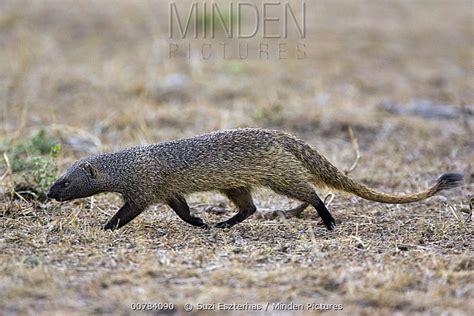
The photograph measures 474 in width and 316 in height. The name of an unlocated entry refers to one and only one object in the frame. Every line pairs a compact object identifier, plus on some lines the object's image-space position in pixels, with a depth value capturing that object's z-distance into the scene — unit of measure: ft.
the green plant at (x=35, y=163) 42.45
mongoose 38.47
